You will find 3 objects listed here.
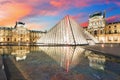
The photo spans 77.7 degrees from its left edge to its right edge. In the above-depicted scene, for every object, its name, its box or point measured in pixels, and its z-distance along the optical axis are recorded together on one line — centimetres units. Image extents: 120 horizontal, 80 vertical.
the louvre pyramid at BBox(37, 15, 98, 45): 2386
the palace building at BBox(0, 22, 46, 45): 5317
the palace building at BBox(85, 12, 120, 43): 4100
